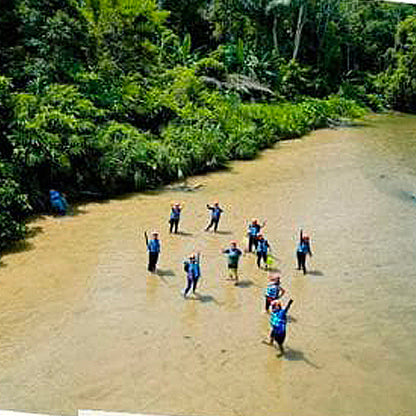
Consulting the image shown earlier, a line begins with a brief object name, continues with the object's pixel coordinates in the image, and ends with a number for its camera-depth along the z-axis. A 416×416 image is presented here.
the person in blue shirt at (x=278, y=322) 9.47
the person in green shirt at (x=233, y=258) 12.12
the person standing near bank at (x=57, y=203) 15.95
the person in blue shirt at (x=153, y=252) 12.40
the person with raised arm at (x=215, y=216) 15.10
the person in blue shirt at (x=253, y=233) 13.90
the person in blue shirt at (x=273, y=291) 10.80
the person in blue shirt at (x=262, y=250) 13.09
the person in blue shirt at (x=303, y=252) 12.76
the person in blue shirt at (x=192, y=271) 11.31
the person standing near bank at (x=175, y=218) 14.77
